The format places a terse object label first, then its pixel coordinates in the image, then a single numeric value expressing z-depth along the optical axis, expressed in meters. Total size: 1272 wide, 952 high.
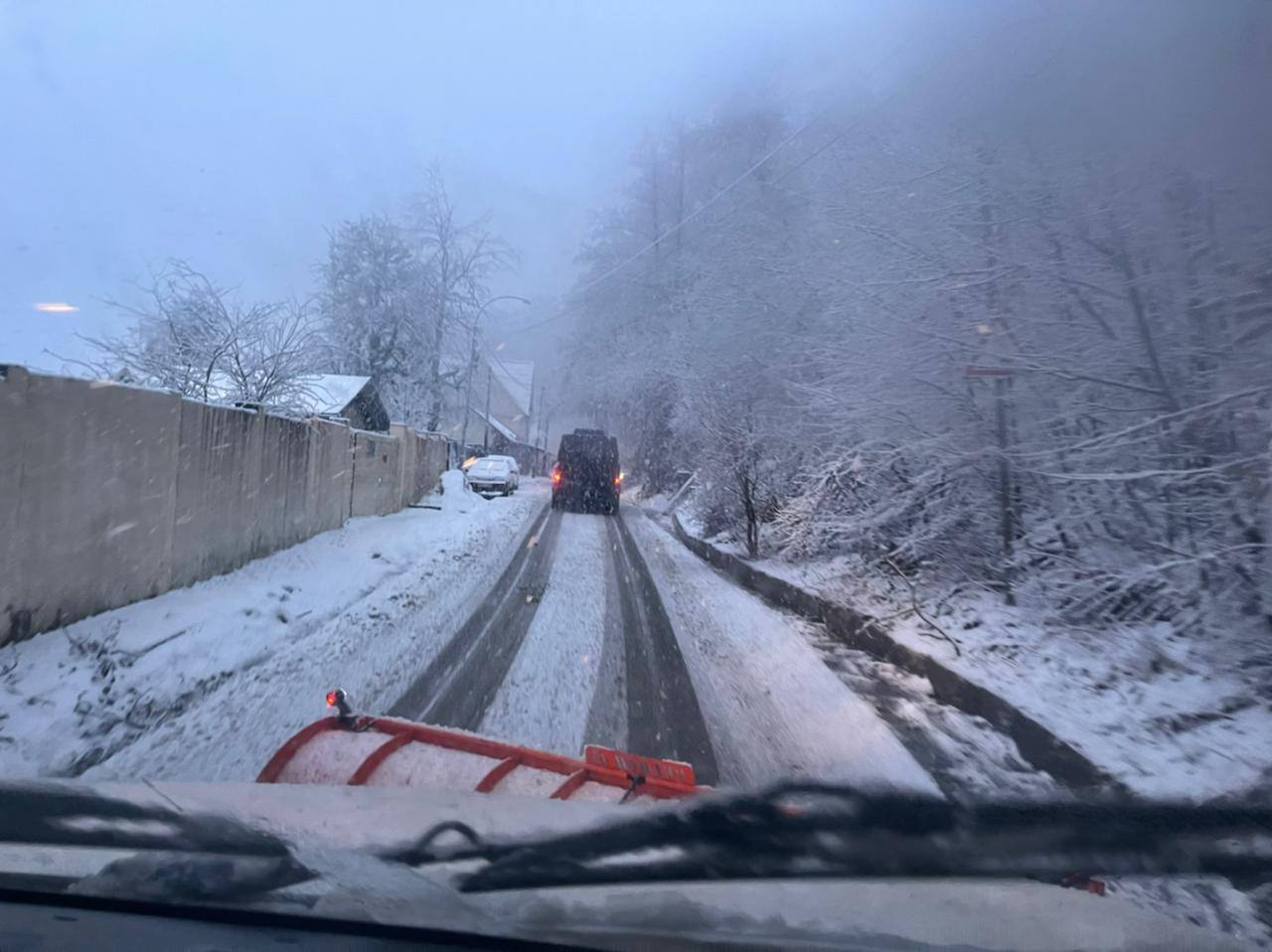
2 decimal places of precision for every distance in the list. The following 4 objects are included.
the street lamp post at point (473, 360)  37.72
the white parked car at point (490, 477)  31.47
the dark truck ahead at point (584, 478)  26.05
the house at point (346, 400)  19.48
